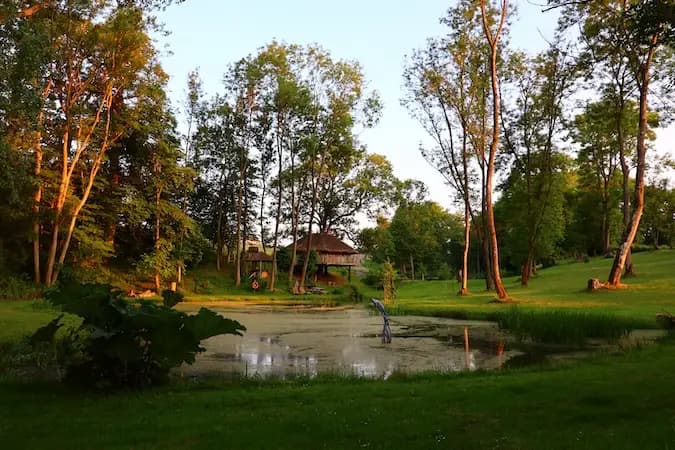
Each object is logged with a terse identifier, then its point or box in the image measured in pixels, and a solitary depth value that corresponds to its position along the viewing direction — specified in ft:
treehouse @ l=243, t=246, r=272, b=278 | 168.14
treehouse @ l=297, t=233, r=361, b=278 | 174.91
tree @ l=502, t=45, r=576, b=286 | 108.99
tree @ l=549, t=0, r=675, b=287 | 73.56
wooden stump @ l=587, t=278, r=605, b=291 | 78.64
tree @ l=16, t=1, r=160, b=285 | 91.35
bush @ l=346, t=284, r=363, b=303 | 125.08
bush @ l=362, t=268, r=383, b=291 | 165.73
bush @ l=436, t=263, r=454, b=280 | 209.56
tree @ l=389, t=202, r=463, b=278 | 221.66
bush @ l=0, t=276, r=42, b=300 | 82.79
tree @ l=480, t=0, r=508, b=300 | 83.15
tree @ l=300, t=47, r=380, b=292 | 141.79
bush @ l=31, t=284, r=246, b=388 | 24.02
